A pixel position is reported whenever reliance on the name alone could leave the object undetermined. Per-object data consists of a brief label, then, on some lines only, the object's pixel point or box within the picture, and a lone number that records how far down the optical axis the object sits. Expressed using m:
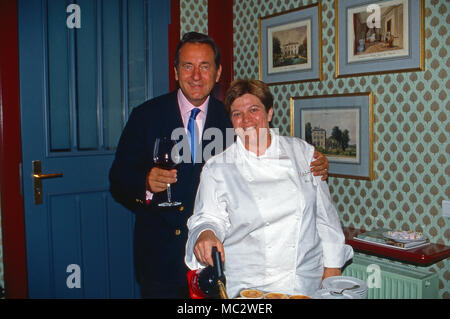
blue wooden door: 2.61
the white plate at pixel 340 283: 1.20
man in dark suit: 2.12
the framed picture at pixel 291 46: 3.05
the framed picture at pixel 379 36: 2.48
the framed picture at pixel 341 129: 2.77
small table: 2.25
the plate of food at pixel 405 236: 2.43
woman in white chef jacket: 1.71
